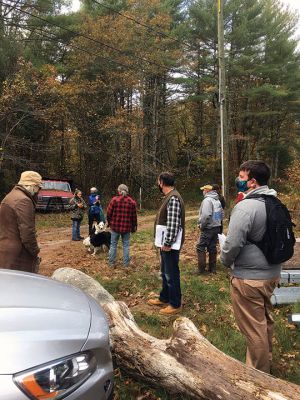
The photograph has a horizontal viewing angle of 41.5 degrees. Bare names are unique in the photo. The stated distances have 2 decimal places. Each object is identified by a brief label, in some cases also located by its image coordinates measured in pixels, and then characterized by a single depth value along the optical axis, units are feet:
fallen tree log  9.99
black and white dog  33.27
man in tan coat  15.06
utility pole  44.80
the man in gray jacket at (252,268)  11.84
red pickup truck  65.62
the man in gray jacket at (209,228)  25.54
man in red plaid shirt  27.25
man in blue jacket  37.32
